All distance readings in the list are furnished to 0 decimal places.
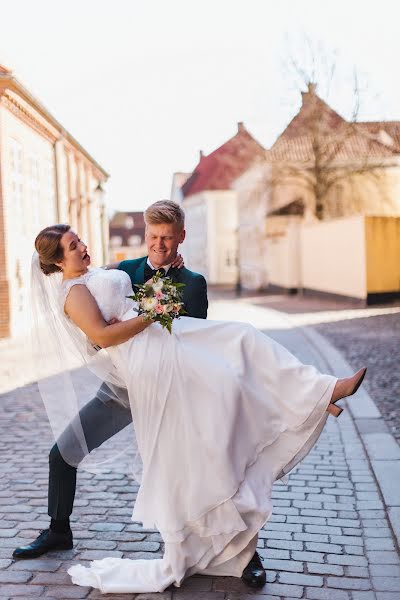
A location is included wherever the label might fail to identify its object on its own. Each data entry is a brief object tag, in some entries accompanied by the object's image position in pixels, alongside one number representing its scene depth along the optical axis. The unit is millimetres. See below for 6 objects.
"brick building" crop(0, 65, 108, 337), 17297
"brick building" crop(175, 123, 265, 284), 54019
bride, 3619
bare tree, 33844
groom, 3854
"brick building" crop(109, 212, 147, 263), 87312
